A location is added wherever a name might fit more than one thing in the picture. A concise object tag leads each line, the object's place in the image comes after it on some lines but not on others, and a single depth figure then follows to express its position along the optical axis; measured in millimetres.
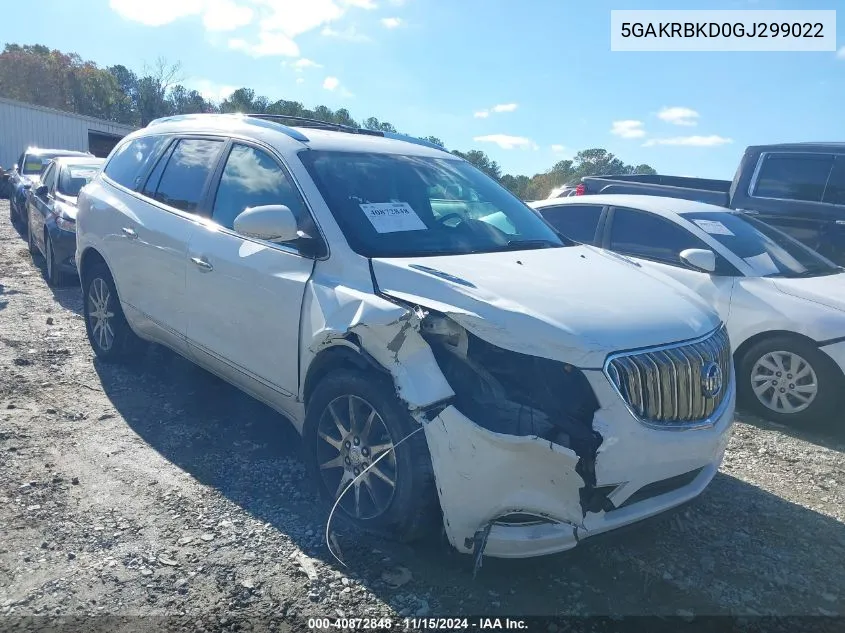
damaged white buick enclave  2584
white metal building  30344
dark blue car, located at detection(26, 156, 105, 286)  7766
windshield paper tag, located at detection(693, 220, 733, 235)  5559
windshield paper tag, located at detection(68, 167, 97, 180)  9133
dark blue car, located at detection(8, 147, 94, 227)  12945
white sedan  4676
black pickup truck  7180
